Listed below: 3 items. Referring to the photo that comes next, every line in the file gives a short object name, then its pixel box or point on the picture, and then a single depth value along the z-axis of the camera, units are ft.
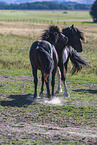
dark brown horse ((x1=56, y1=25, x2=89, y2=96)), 64.18
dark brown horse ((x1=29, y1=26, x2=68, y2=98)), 53.93
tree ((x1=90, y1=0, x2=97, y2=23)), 626.23
